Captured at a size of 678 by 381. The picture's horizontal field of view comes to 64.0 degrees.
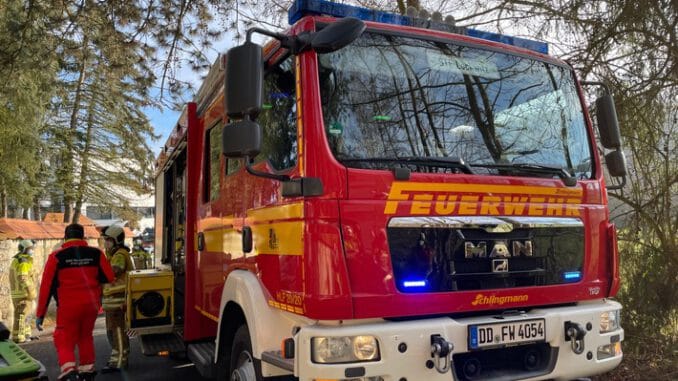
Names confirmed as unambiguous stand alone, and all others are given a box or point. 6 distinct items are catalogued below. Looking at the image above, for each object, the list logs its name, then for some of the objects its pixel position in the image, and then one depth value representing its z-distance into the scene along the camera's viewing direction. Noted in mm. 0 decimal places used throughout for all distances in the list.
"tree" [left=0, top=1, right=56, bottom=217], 7160
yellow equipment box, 5746
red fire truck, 2725
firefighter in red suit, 5289
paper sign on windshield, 3287
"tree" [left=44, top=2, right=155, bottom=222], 21531
